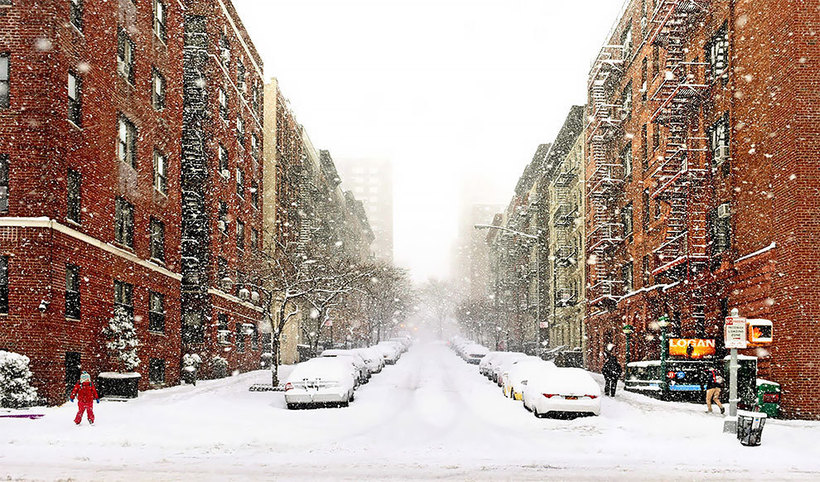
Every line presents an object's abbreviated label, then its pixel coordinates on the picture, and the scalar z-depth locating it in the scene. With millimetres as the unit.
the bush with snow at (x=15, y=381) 22234
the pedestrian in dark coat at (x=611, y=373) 30797
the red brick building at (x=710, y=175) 22469
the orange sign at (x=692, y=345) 26500
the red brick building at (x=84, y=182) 23438
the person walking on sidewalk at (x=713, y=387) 23016
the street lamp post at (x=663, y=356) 26938
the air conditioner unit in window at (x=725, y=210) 28311
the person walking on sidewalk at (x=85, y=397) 18722
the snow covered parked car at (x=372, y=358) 45647
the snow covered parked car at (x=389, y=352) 59959
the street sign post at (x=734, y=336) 18672
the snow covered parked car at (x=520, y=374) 25438
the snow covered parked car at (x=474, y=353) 61188
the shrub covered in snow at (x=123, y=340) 27531
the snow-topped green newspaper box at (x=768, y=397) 22219
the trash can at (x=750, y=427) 15838
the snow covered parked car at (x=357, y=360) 37000
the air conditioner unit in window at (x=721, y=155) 28672
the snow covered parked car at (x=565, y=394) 22109
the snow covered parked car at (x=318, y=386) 25188
